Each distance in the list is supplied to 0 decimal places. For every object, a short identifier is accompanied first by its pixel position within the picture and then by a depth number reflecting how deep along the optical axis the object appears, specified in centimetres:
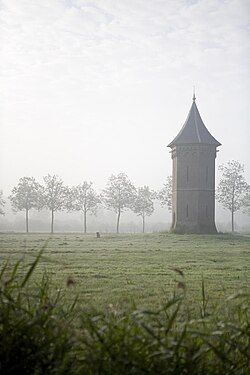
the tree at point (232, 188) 5975
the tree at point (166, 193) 6753
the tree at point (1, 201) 6525
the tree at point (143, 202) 6925
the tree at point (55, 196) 6266
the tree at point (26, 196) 6259
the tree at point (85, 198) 6743
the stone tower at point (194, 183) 4275
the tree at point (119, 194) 6475
